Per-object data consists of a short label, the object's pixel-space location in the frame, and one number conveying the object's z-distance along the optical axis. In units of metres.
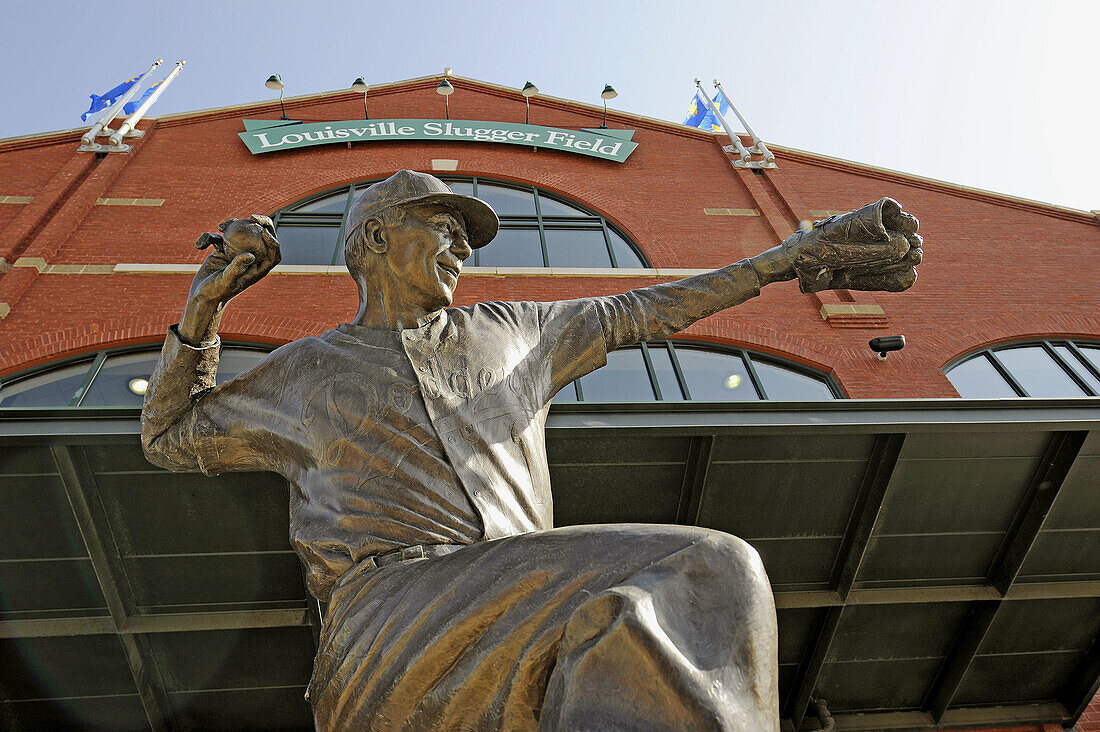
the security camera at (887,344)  8.86
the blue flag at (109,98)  14.32
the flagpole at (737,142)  13.11
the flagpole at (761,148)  12.98
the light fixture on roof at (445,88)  12.89
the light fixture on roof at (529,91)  14.10
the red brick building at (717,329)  5.63
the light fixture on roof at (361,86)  13.98
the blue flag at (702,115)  16.48
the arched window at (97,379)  8.30
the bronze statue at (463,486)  1.58
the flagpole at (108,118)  12.08
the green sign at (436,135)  12.70
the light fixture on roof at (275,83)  13.55
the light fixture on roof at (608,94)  13.79
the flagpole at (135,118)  12.23
